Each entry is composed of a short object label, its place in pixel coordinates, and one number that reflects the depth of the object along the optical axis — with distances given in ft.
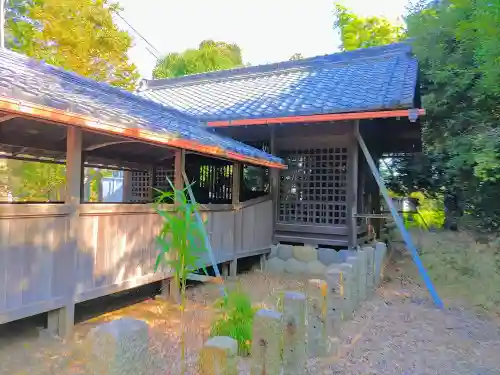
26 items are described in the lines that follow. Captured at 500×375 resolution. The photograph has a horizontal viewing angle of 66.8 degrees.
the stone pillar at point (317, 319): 11.55
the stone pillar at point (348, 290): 14.41
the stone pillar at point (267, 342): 7.76
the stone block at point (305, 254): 25.46
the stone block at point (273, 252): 26.89
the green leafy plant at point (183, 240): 9.56
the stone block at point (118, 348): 4.02
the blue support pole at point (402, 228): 18.99
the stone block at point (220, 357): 5.65
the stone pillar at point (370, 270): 19.25
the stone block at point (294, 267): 25.57
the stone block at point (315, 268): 24.96
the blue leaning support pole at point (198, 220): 14.41
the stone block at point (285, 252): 26.37
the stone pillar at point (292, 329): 8.61
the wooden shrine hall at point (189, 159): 12.17
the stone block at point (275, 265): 26.35
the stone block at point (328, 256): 24.79
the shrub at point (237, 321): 11.43
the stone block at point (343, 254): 24.36
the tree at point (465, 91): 19.81
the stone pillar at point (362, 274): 17.25
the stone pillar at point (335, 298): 13.11
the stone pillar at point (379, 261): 21.56
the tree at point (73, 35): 34.73
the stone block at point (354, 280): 15.81
